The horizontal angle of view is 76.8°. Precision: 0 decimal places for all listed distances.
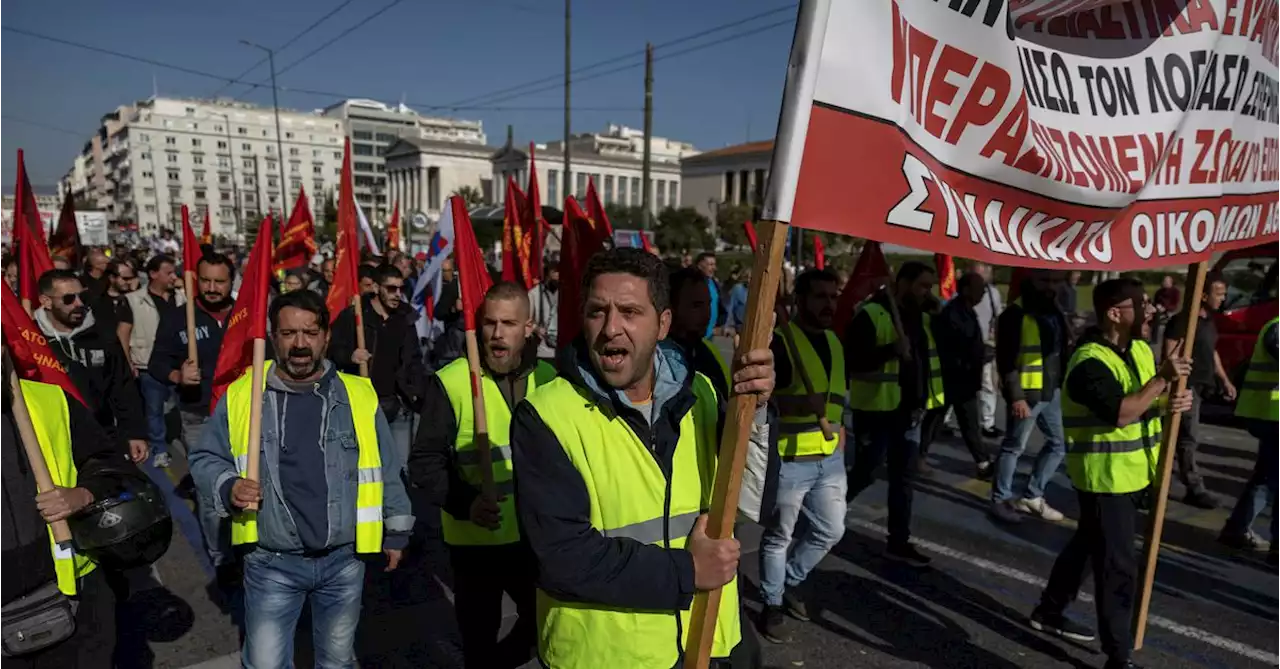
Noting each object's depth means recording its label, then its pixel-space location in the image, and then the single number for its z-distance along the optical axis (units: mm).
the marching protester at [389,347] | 5719
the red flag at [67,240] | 8059
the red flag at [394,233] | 13766
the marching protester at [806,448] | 4023
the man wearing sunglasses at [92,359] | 4062
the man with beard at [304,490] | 2875
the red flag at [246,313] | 3355
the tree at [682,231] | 66312
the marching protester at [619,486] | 1895
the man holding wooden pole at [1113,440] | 3504
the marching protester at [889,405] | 5004
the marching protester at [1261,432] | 5035
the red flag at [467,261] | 3826
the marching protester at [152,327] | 7152
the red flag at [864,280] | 5809
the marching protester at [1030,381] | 5738
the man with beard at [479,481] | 3111
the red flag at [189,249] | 5098
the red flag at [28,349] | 2605
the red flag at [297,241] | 7367
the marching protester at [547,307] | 8406
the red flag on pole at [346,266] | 5164
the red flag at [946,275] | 8391
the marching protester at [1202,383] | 6160
